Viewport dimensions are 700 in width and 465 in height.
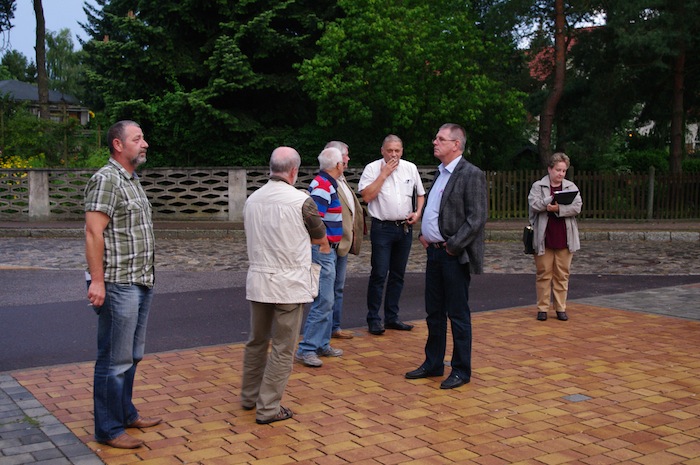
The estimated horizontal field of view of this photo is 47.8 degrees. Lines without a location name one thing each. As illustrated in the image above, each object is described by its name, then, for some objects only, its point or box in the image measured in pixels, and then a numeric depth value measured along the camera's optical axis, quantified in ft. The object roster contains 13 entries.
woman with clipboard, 29.01
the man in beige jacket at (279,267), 17.35
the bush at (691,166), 82.99
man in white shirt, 26.30
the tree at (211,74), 71.82
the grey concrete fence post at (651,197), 72.84
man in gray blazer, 20.30
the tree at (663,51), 71.41
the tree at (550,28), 74.79
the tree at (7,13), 127.54
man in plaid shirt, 15.34
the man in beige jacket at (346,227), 24.18
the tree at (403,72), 67.21
